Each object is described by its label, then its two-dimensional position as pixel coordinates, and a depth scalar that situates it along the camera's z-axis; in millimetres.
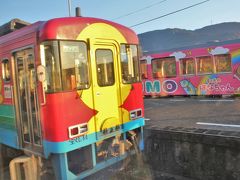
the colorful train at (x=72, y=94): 4465
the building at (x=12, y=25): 6086
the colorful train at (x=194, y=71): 13716
